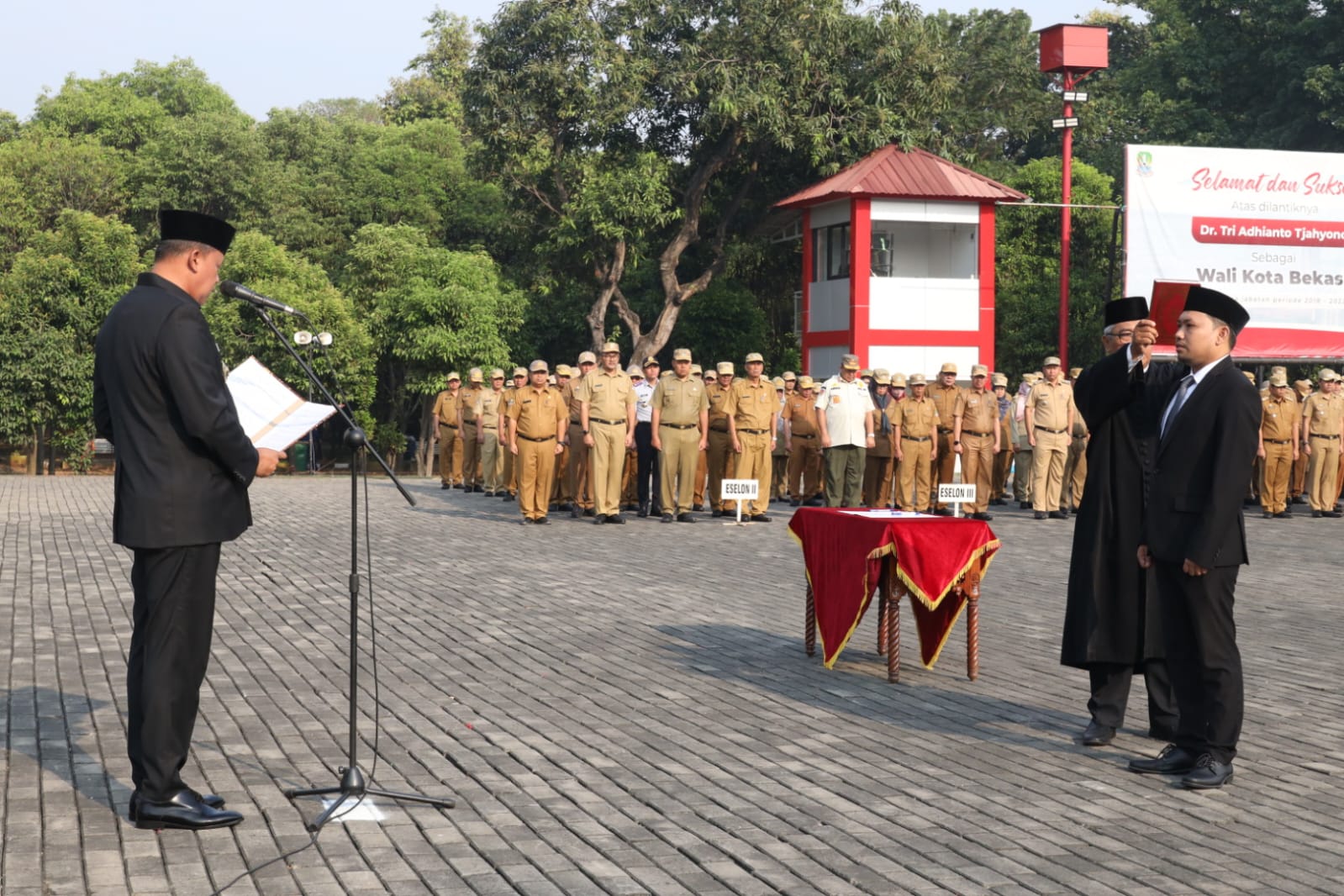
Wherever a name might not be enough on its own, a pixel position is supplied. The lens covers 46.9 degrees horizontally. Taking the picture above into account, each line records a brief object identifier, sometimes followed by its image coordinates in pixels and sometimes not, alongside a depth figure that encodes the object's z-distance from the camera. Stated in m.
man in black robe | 7.29
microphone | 5.52
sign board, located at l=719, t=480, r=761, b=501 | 18.55
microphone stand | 5.66
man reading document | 5.52
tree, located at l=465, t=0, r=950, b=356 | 36.28
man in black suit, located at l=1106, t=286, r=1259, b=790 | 6.52
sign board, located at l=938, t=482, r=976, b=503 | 18.62
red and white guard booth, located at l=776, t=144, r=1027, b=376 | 34.53
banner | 26.88
